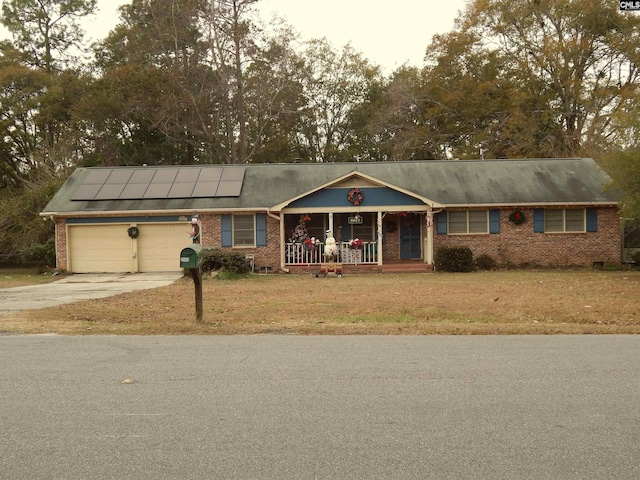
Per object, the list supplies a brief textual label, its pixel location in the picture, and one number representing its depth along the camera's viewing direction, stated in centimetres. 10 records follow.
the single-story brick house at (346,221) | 2378
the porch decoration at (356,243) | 2283
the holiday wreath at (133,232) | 2445
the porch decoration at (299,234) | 2483
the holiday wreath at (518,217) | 2417
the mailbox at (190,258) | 1021
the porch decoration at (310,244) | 2322
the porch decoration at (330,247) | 2200
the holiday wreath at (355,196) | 2352
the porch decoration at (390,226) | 2552
